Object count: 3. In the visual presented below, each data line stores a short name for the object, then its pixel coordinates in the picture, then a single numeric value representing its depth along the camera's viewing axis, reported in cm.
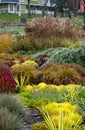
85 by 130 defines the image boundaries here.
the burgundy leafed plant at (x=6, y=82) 1017
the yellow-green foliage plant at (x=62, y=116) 731
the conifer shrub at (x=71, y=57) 1547
